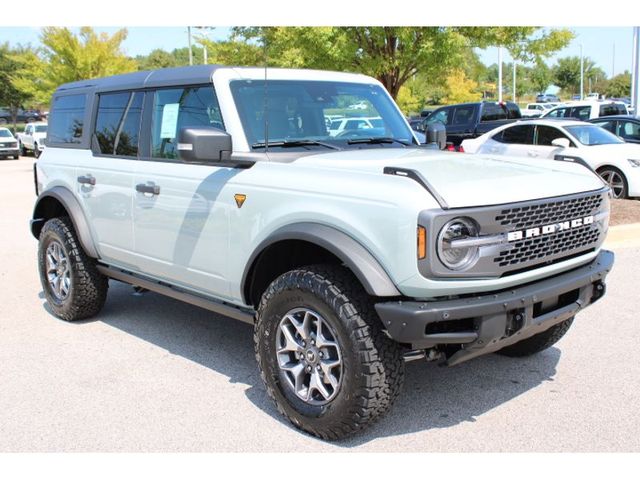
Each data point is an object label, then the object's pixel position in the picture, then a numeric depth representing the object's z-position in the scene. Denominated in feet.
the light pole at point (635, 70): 67.35
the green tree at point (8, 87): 164.86
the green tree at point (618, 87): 268.82
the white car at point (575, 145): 39.42
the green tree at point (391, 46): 54.44
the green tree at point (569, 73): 293.84
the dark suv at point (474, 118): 60.90
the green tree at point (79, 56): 86.74
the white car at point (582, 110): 67.31
